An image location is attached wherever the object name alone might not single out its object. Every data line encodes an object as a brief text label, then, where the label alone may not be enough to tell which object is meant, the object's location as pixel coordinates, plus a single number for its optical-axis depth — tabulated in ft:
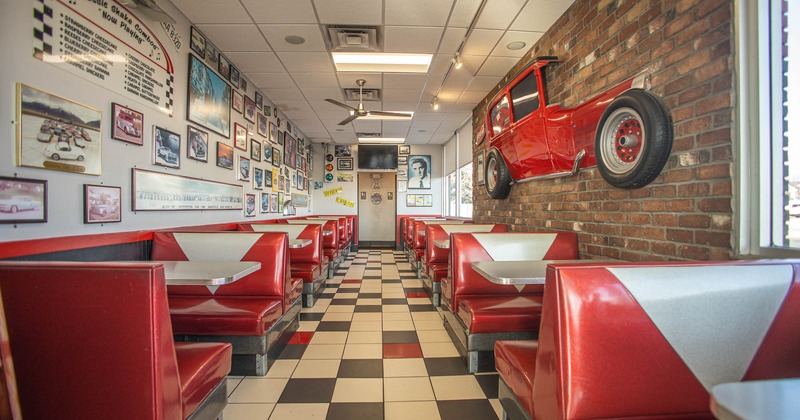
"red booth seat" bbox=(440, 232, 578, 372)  7.41
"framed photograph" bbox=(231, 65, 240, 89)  14.40
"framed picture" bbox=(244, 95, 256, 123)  15.66
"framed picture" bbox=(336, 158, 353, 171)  31.30
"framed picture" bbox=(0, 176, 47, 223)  5.67
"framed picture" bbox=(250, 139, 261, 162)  16.38
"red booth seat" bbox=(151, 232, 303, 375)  7.11
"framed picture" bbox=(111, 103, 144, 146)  8.07
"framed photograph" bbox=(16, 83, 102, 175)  6.03
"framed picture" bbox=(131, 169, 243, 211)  8.91
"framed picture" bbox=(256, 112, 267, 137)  17.21
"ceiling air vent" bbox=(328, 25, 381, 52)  11.69
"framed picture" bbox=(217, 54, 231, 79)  13.35
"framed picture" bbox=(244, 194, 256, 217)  15.74
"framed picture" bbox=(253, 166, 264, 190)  16.76
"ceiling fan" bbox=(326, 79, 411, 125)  16.47
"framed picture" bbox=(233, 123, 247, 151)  14.57
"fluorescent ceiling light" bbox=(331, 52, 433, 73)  14.06
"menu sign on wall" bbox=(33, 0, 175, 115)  6.57
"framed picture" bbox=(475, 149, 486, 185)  18.10
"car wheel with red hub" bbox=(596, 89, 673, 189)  6.64
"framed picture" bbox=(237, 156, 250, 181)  15.12
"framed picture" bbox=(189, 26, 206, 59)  11.44
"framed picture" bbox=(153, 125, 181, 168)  9.58
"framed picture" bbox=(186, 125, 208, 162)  11.25
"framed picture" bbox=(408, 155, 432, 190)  31.68
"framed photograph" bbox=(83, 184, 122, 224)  7.32
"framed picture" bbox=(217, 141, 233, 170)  13.20
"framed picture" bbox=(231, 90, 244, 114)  14.42
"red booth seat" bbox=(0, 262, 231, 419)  3.43
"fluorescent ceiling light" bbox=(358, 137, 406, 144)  29.32
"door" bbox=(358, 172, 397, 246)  33.17
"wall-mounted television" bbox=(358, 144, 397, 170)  31.07
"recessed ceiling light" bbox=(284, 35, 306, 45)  12.12
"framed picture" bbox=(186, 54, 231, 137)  11.35
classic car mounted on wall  6.84
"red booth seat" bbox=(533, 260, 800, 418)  3.41
